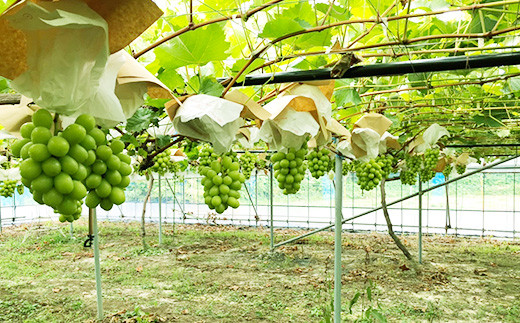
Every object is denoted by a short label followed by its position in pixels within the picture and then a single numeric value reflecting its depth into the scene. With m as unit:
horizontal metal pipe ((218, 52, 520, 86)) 1.25
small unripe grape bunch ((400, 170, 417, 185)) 7.29
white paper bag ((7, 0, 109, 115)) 0.63
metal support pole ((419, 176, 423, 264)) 6.72
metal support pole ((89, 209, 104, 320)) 3.70
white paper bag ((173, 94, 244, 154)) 1.15
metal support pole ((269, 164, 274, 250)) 7.59
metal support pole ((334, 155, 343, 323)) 2.87
